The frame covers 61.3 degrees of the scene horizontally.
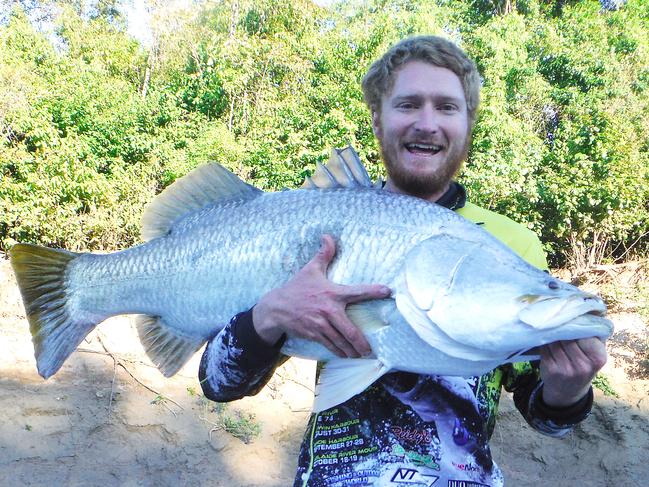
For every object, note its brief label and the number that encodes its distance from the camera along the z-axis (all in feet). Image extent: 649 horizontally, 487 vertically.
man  5.00
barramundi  4.66
